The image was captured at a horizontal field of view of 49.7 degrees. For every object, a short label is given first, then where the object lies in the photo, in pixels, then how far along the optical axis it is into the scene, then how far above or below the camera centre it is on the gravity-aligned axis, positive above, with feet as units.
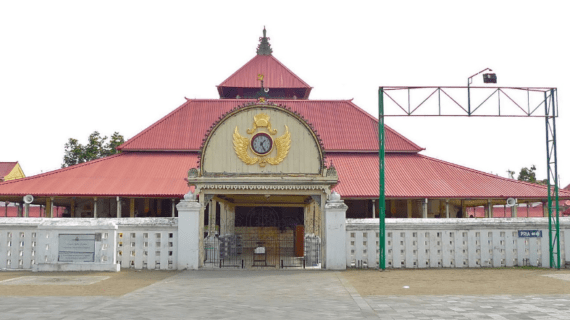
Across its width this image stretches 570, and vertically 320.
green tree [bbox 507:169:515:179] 230.46 +15.69
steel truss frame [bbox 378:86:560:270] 63.41 +10.27
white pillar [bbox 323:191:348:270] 62.54 -2.23
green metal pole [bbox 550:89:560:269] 63.00 +4.36
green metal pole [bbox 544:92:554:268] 63.31 +3.44
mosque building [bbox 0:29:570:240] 68.69 +6.29
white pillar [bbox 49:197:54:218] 101.54 +1.32
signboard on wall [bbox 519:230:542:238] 64.13 -1.93
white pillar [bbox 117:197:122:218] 98.83 +1.57
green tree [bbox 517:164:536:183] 204.36 +13.49
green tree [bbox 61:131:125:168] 172.86 +18.78
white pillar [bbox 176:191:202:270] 62.54 -1.99
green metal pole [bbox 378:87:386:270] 61.62 +2.40
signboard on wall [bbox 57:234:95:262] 60.23 -3.13
